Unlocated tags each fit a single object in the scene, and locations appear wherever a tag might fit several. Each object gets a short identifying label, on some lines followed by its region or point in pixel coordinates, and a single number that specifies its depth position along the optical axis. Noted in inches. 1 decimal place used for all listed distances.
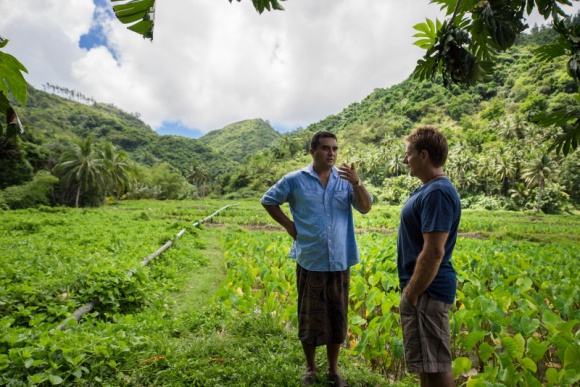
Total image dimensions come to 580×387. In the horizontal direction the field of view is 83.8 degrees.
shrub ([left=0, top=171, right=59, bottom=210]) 840.9
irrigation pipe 124.6
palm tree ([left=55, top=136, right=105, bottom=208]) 1067.9
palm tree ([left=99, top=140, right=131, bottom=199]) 1234.1
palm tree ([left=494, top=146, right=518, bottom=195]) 1521.9
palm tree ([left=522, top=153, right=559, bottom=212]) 1330.0
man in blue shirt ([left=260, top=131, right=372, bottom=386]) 101.7
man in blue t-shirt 69.8
